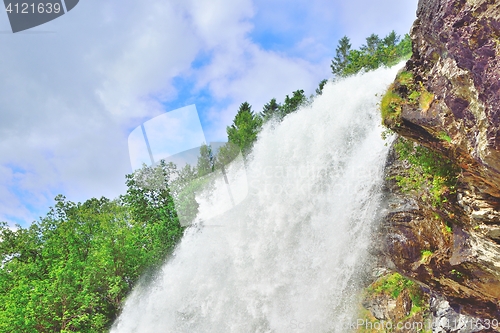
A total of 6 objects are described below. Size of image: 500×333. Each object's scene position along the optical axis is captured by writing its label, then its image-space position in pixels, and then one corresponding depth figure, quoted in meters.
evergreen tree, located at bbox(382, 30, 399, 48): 51.91
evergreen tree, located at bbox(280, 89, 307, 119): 39.72
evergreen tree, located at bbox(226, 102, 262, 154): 37.19
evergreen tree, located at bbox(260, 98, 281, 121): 46.91
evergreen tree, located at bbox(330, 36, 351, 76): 55.09
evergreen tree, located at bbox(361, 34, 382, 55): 52.39
